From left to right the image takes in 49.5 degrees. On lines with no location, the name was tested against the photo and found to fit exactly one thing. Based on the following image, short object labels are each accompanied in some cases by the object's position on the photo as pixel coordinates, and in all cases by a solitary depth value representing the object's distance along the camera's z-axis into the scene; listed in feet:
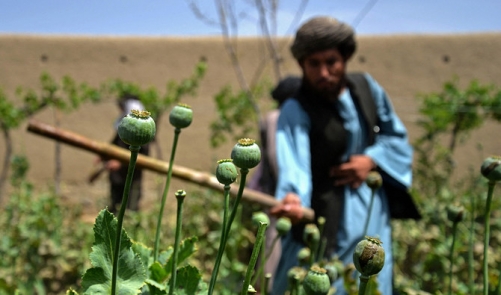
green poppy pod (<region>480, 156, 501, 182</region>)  1.94
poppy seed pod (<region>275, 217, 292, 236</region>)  2.59
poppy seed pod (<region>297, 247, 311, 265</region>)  2.63
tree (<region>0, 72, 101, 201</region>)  19.13
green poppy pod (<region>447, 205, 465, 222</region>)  2.29
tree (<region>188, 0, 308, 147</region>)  15.37
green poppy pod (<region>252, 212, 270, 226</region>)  2.64
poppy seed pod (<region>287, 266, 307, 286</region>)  1.86
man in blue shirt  5.22
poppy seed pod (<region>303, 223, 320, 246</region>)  2.46
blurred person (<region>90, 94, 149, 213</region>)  13.71
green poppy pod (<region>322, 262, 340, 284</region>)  2.34
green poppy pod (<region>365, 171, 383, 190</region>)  2.77
